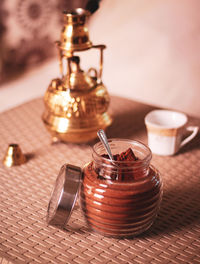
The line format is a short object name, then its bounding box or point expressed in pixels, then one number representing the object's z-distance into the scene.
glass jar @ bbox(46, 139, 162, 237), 0.64
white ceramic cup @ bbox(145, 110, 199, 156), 0.91
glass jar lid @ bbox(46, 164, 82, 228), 0.65
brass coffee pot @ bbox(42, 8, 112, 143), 0.92
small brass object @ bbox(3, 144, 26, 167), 0.90
